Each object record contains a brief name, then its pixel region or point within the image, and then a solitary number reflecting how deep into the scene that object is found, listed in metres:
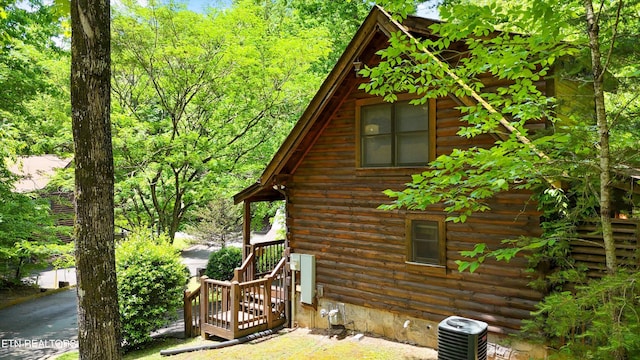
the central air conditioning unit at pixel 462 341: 4.51
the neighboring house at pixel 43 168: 15.31
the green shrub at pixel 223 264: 15.78
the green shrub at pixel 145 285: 9.94
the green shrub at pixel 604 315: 3.17
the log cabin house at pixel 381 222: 7.00
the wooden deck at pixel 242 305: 9.41
